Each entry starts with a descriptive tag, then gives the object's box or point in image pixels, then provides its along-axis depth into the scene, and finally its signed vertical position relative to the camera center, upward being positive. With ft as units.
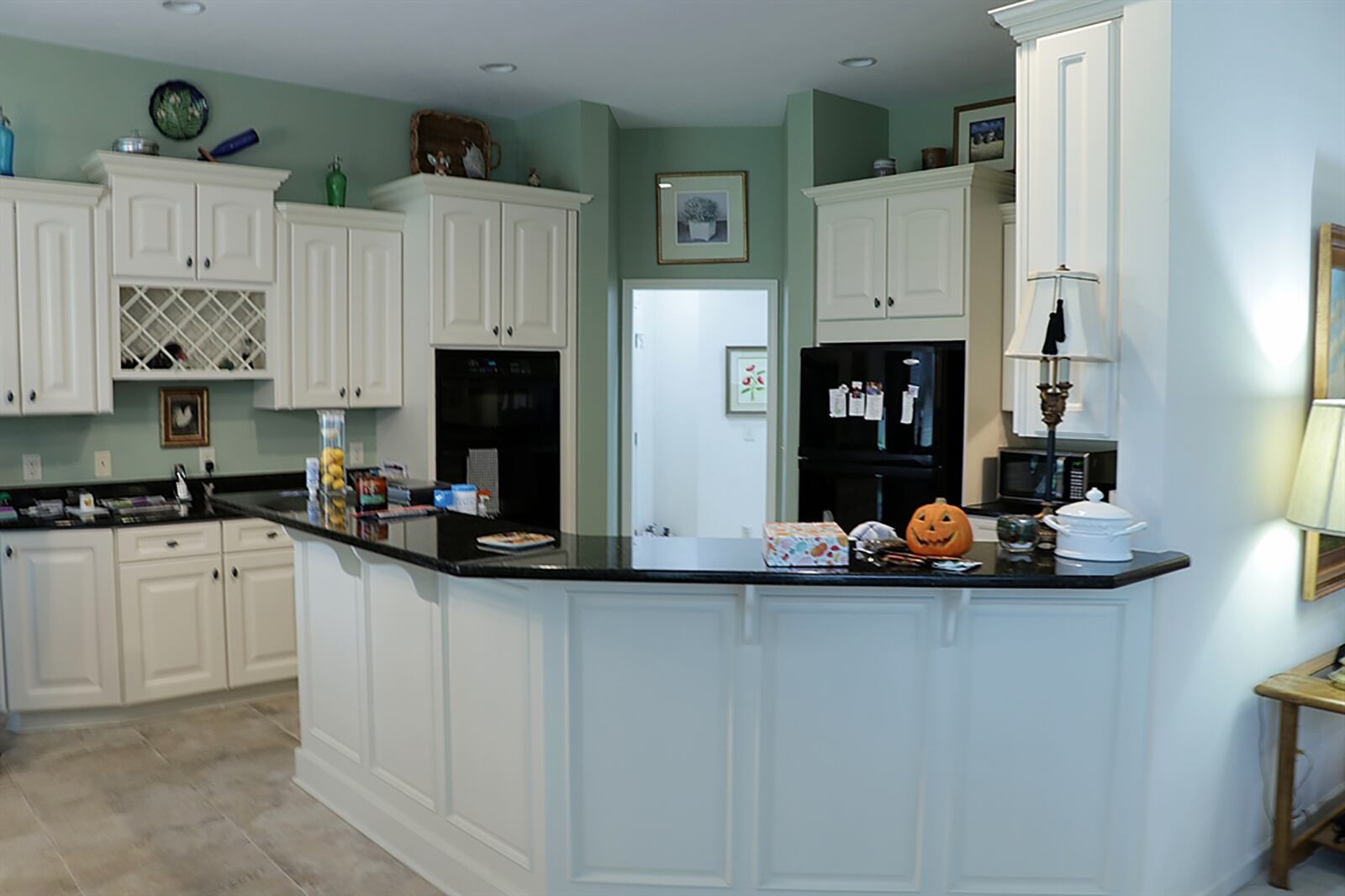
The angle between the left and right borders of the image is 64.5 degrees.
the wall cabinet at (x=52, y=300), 14.03 +1.19
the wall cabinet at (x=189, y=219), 14.70 +2.43
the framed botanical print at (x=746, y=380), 26.11 +0.30
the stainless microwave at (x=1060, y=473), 14.03 -1.09
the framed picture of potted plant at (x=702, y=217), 19.65 +3.23
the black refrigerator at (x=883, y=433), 15.44 -0.60
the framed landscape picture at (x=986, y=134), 17.08 +4.24
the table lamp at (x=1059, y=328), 8.67 +0.54
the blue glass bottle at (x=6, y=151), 14.08 +3.14
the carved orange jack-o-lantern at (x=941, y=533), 8.63 -1.13
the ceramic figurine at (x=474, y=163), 17.52 +3.74
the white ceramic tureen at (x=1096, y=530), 8.46 -1.09
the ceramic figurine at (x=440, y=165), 17.19 +3.65
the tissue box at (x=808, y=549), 8.29 -1.22
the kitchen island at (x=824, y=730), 8.57 -2.74
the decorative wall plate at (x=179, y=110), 15.80 +4.16
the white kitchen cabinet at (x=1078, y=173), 8.98 +1.90
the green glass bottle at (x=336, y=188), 16.94 +3.20
